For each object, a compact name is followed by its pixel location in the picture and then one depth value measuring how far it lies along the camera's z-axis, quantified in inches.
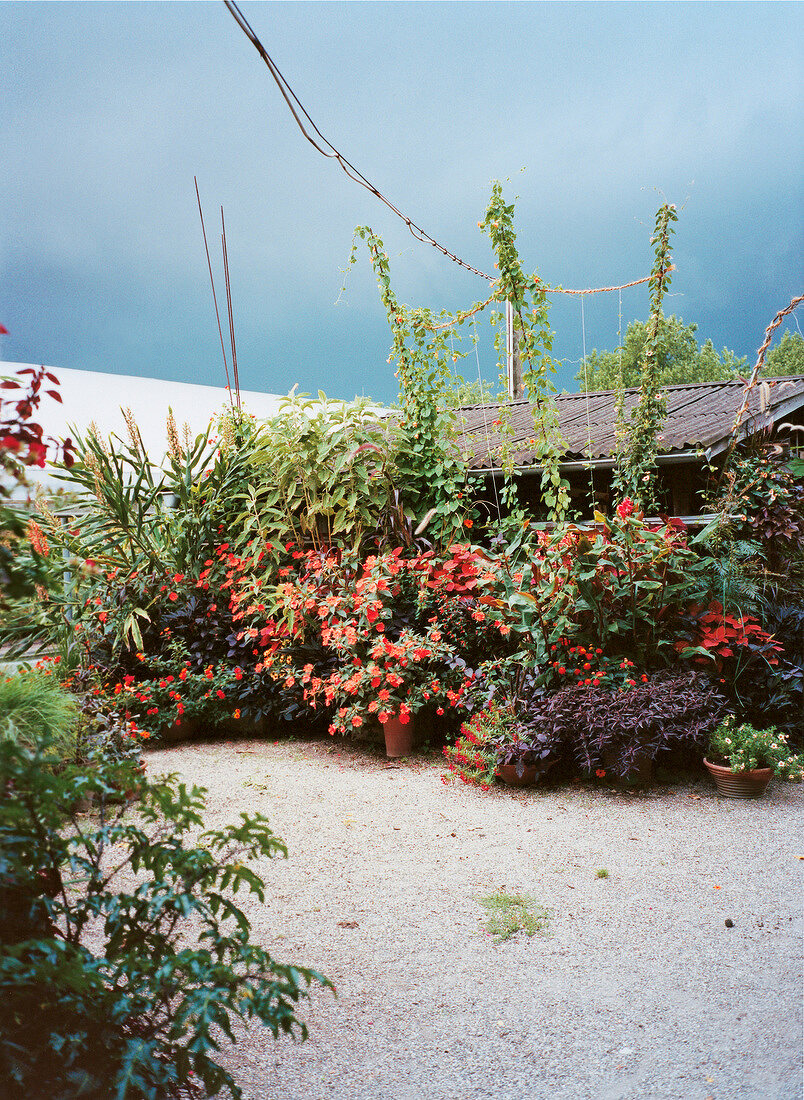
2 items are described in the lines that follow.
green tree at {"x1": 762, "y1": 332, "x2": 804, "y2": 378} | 684.7
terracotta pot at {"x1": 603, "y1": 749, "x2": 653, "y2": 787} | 131.7
